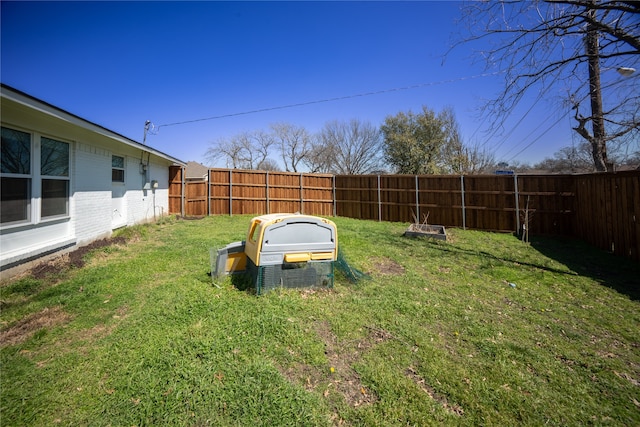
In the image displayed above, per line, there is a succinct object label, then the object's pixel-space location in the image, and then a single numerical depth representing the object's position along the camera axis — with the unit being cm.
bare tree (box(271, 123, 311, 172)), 3416
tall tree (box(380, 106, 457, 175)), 2241
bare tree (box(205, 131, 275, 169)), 3575
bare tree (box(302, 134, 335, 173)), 3394
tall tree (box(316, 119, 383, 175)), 3198
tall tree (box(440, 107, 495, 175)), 2100
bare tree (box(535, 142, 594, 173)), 1805
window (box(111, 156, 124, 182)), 804
